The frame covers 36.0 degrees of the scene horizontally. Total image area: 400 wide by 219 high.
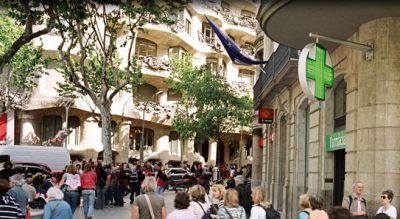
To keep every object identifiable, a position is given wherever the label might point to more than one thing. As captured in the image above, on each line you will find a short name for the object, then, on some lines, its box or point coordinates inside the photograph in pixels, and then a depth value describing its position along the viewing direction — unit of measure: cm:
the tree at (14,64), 3450
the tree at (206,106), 4422
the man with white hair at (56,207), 866
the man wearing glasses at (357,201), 927
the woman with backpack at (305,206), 721
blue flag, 2138
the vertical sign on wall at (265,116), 2448
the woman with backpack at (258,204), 754
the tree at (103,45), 2330
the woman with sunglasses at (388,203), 881
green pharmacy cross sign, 1057
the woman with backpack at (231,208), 735
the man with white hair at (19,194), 986
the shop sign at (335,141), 1313
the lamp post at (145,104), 4381
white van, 2747
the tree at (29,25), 1500
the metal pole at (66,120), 4087
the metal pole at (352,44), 1090
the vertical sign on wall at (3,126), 4109
